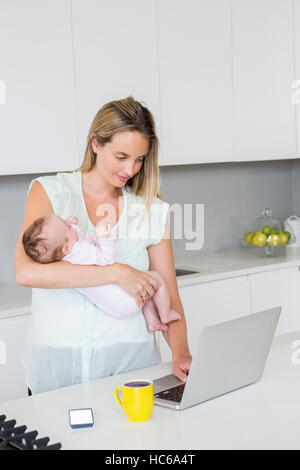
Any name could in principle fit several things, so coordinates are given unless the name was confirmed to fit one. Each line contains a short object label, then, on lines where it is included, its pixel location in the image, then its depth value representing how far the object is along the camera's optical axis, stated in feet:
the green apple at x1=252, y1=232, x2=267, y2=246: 12.09
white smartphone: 4.66
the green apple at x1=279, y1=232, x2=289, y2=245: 12.06
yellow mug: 4.73
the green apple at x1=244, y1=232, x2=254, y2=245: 12.44
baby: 5.84
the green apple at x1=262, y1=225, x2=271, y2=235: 12.33
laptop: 4.91
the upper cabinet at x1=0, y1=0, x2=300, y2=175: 9.25
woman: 6.08
